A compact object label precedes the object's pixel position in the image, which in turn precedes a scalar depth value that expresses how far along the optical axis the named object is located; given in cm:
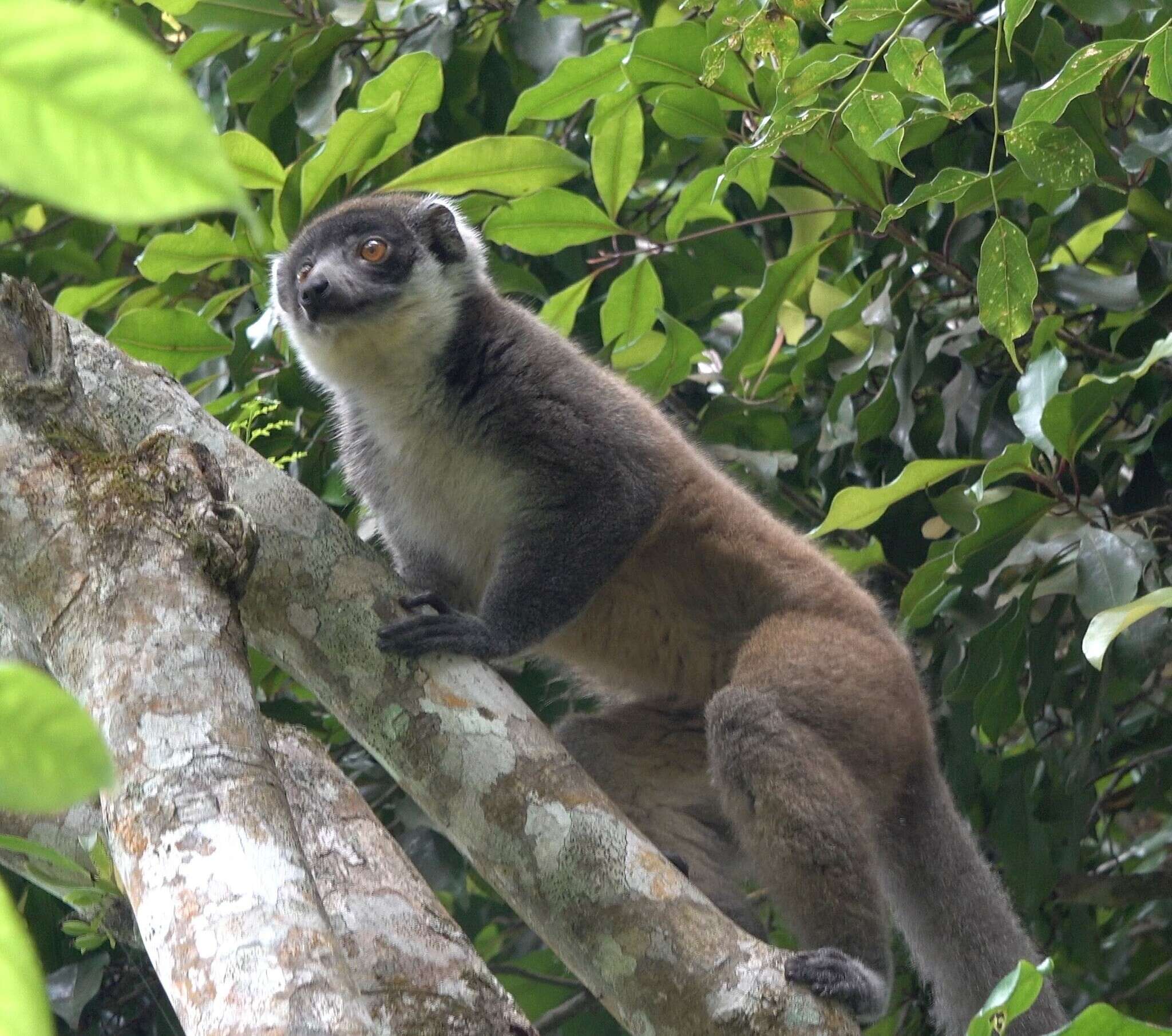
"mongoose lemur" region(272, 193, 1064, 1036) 752
